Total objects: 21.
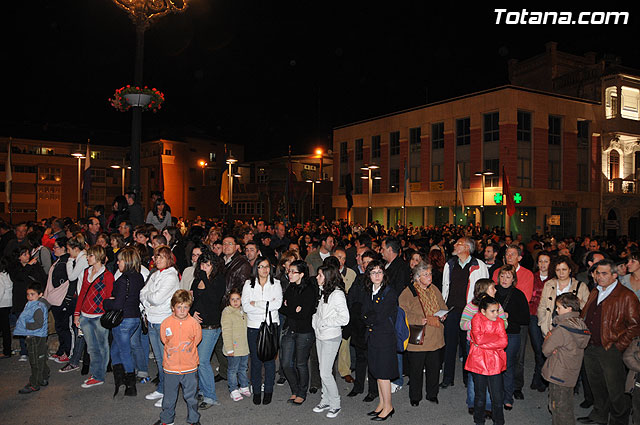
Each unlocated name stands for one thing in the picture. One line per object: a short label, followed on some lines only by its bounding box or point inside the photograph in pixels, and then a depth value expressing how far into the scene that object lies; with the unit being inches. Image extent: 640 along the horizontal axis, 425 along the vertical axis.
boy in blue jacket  265.0
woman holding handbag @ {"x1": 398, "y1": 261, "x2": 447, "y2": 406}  253.0
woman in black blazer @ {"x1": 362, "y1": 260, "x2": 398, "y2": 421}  229.3
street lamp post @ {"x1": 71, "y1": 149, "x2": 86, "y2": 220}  906.3
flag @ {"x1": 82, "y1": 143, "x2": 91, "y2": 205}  854.0
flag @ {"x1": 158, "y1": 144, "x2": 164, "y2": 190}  796.6
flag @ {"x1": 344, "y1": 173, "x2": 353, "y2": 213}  893.1
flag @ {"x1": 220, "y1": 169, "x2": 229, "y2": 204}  824.9
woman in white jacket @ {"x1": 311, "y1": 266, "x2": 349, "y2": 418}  236.8
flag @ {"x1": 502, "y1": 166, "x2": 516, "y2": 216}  818.5
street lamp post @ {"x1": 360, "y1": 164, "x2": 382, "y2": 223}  1140.3
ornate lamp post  443.7
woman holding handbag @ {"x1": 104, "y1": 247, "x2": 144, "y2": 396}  258.2
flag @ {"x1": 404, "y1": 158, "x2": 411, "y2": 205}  1098.7
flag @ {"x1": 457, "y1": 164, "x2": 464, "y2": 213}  983.1
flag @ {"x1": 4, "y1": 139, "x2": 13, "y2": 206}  988.1
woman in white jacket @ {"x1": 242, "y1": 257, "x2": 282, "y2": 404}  251.1
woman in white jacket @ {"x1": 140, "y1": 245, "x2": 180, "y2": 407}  250.1
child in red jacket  216.1
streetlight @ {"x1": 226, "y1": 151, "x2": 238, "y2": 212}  830.3
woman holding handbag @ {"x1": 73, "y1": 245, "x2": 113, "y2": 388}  268.7
